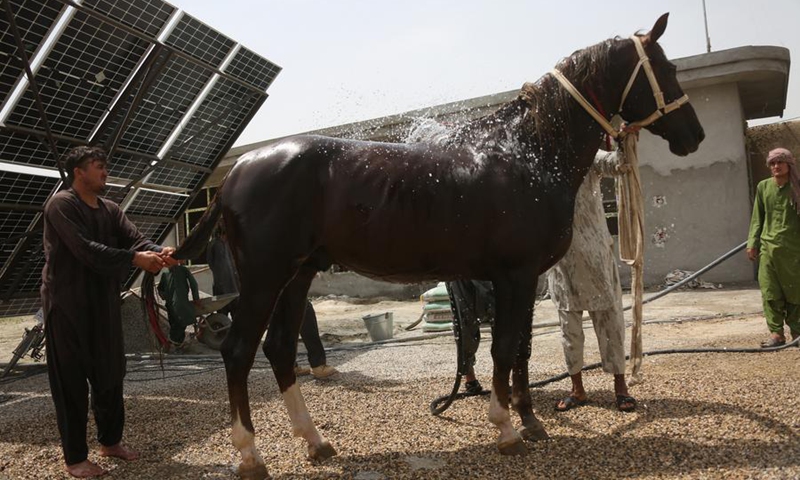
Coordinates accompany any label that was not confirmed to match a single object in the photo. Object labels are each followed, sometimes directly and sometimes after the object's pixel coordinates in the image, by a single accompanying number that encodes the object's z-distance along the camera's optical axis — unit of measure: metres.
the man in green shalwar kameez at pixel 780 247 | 5.40
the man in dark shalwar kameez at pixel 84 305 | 3.24
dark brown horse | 3.02
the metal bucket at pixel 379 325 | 7.87
